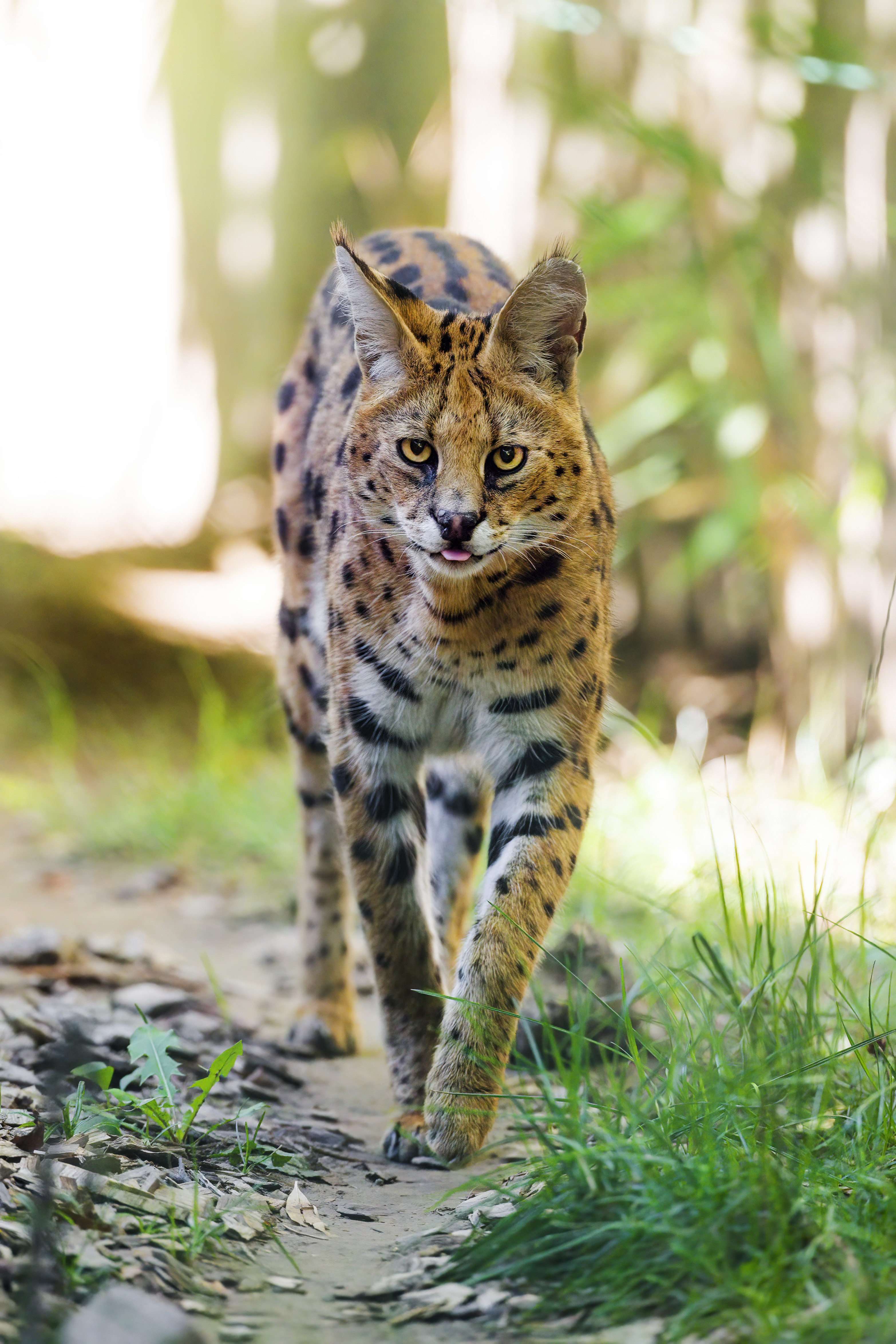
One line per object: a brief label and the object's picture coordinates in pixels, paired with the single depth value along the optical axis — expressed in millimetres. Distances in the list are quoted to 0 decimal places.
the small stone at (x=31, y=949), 9266
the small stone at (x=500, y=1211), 5590
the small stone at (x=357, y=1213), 6055
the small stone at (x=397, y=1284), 5012
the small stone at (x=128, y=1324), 4039
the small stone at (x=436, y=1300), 4797
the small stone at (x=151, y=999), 8461
